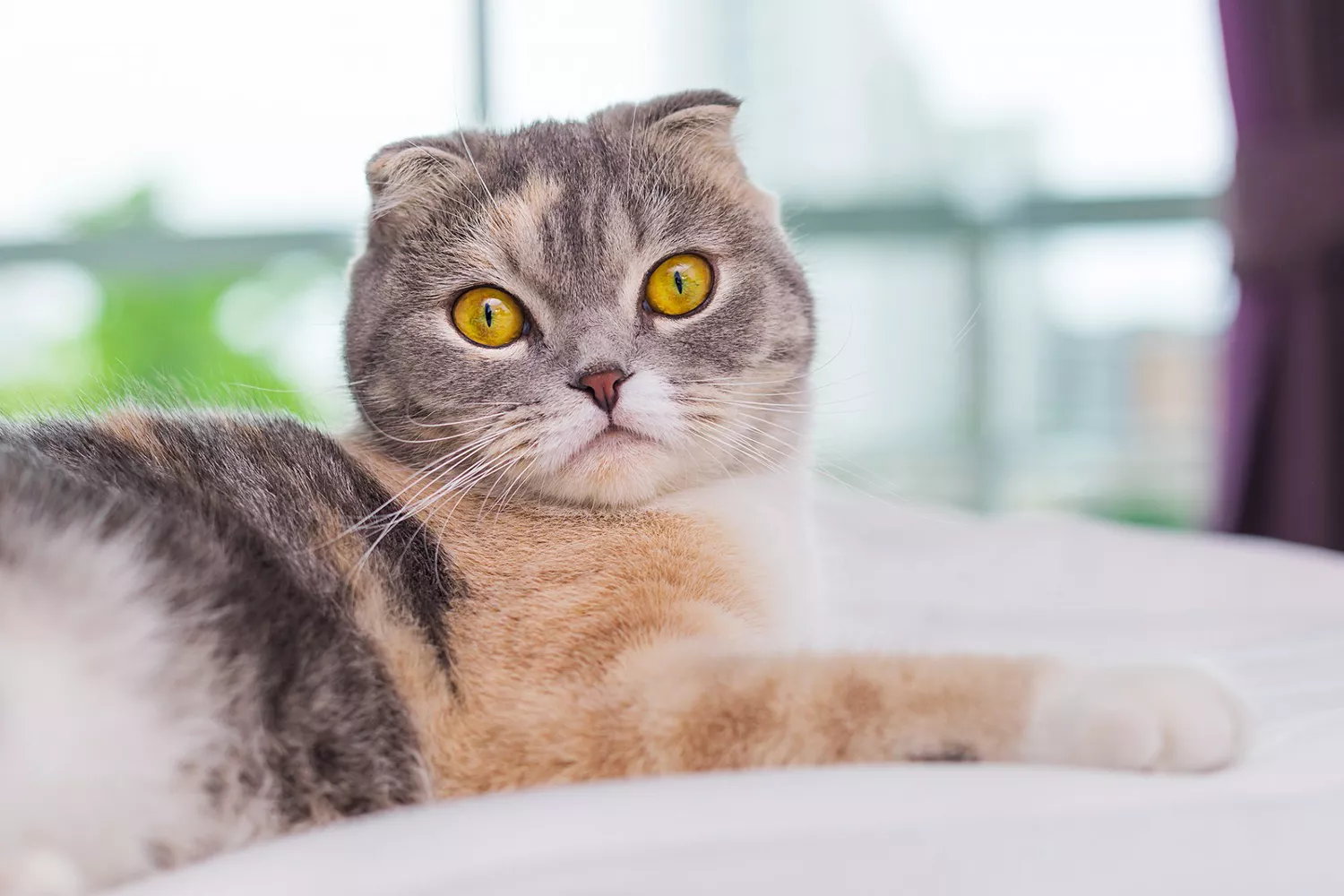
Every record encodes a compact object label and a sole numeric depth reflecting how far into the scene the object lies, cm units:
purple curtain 118
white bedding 56
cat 59
